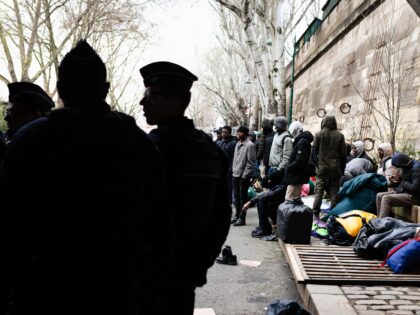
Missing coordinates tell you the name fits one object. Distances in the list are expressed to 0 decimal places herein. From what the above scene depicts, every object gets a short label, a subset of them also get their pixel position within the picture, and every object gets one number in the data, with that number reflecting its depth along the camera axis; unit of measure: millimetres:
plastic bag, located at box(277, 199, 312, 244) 6484
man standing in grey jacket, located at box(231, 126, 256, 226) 8828
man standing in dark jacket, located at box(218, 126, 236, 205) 10281
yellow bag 6590
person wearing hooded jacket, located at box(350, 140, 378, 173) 10093
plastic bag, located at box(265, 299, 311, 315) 3561
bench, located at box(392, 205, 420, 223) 6572
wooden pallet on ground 4777
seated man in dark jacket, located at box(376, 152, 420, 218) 6590
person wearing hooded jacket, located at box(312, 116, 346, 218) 8461
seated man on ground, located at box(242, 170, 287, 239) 7750
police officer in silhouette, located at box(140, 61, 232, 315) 2326
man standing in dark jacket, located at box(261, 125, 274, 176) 10188
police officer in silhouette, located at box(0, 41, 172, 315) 1708
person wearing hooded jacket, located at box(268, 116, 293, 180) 8086
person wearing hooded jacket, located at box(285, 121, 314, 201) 7274
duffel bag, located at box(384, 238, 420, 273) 5066
